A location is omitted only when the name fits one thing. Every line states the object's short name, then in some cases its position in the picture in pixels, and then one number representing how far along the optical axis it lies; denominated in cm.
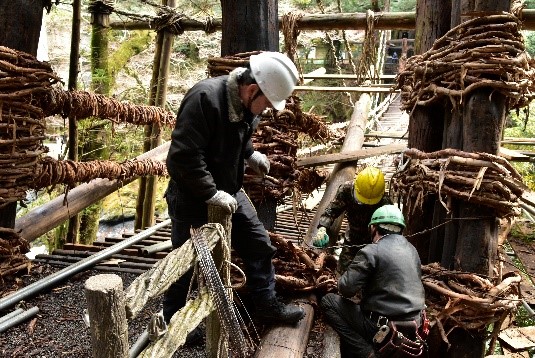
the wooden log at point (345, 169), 444
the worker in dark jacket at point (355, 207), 376
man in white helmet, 248
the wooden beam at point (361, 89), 534
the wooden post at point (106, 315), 124
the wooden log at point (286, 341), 255
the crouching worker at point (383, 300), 296
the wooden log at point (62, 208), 369
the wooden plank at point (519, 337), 466
